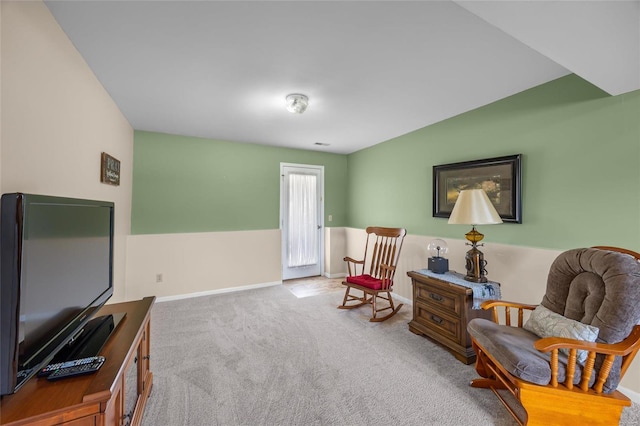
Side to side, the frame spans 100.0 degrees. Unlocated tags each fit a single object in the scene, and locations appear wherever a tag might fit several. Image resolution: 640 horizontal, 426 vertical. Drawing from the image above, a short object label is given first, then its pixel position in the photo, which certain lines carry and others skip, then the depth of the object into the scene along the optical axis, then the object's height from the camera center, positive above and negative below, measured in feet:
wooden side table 7.48 -2.86
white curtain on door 15.69 -0.46
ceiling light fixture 8.35 +3.52
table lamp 7.41 -0.02
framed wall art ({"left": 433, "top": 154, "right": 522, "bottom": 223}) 8.19 +1.19
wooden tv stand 2.81 -2.12
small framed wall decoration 7.81 +1.25
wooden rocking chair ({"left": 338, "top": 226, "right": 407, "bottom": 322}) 10.28 -2.59
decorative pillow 4.97 -2.20
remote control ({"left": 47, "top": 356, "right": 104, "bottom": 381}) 3.32 -2.06
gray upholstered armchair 4.72 -2.57
